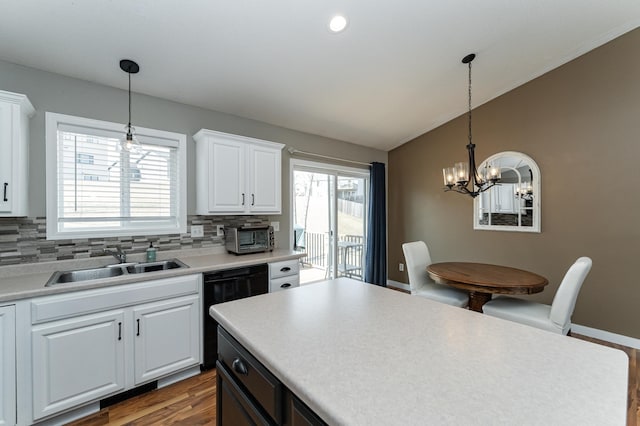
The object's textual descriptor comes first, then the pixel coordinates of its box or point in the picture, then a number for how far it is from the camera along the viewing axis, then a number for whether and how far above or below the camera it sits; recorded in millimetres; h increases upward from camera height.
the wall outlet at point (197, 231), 2816 -165
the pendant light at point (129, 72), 1957 +1150
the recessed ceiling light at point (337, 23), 2084 +1458
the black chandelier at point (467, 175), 2617 +381
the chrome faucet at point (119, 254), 2326 -326
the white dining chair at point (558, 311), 2051 -789
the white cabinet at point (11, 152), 1758 +410
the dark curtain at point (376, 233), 4488 -305
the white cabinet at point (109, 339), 1679 -845
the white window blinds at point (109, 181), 2197 +300
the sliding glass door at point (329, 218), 3864 -53
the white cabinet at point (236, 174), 2639 +408
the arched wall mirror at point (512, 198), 3387 +204
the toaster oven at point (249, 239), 2799 -254
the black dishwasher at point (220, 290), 2281 -646
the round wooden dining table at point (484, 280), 2289 -577
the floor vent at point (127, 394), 1941 -1298
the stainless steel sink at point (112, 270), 2041 -447
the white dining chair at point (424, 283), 2733 -768
